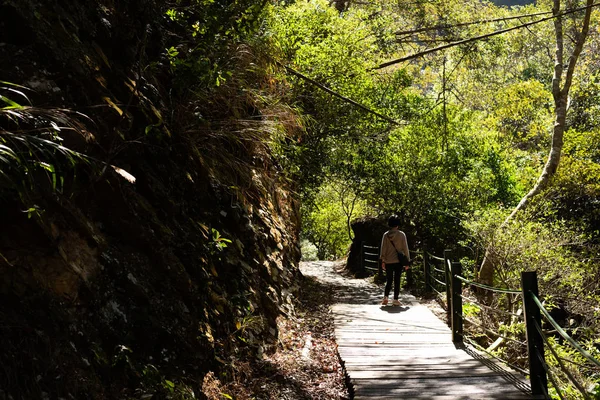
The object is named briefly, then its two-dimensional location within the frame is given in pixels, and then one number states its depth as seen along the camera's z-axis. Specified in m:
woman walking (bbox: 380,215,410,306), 9.79
